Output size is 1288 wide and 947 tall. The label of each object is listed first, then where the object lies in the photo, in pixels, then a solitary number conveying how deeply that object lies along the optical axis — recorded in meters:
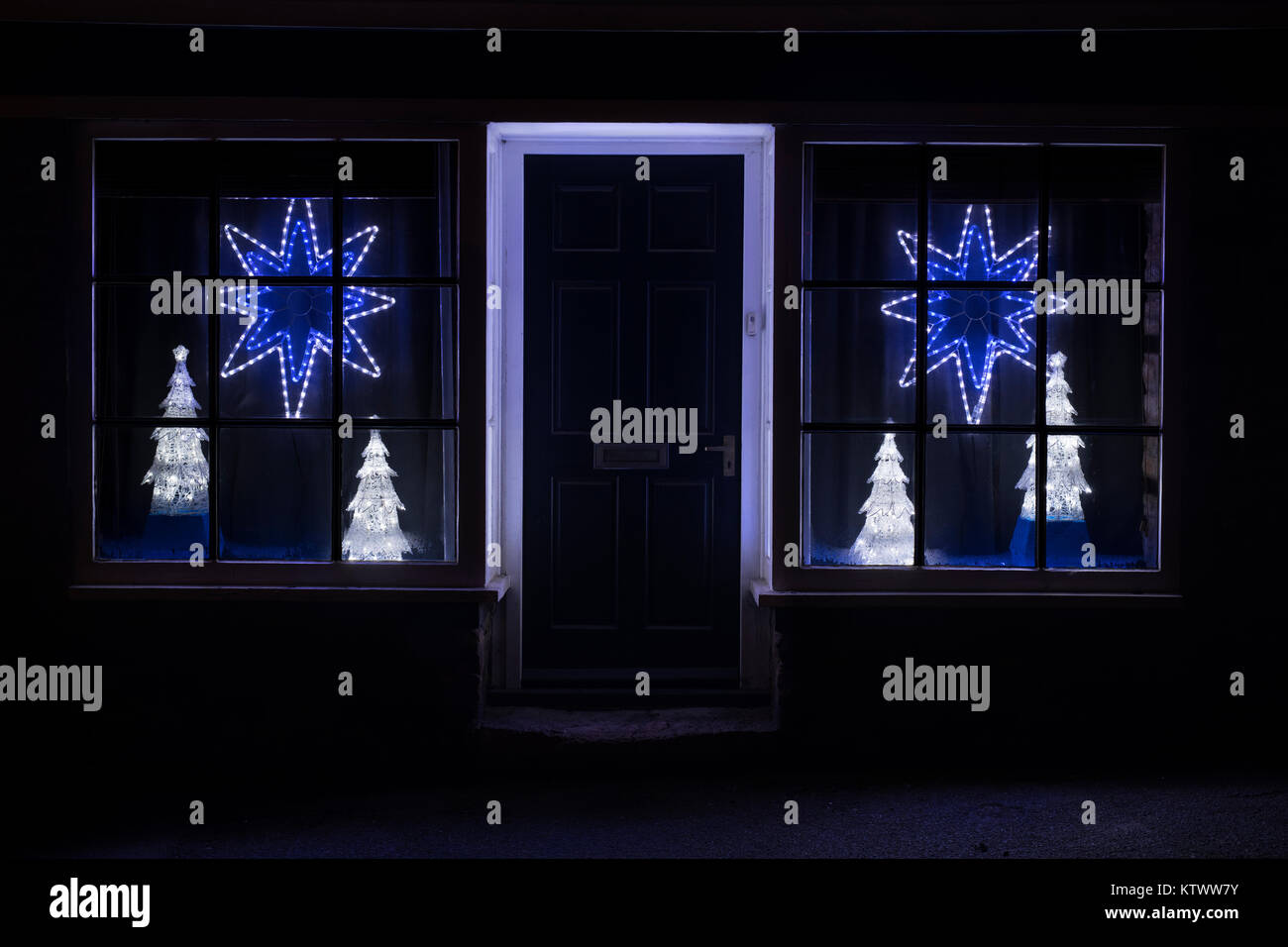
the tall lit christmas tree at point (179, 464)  4.37
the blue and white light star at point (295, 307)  4.36
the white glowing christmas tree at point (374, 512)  4.40
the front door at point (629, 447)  4.73
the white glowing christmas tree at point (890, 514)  4.43
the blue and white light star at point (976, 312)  4.40
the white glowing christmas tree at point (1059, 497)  4.41
